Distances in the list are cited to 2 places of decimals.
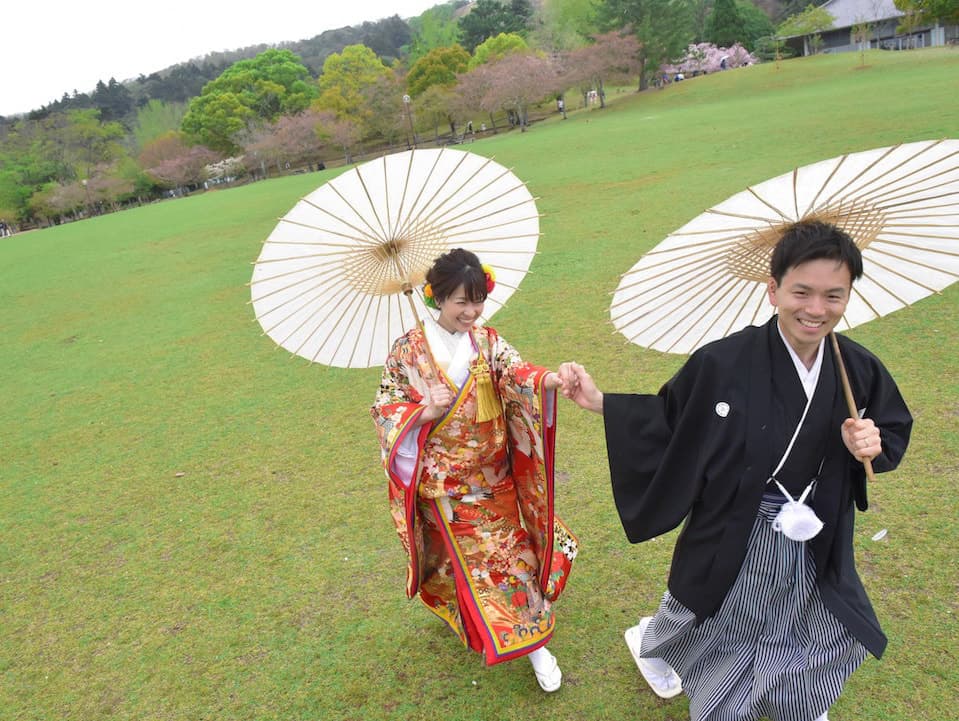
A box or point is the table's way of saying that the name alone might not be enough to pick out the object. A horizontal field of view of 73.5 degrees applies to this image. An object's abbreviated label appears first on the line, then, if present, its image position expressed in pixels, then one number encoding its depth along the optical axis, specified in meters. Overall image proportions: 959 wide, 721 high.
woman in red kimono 2.64
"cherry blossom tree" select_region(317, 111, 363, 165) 44.19
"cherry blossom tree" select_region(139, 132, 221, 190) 50.34
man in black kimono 1.99
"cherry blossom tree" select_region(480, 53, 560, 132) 36.50
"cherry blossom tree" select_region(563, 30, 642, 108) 36.56
